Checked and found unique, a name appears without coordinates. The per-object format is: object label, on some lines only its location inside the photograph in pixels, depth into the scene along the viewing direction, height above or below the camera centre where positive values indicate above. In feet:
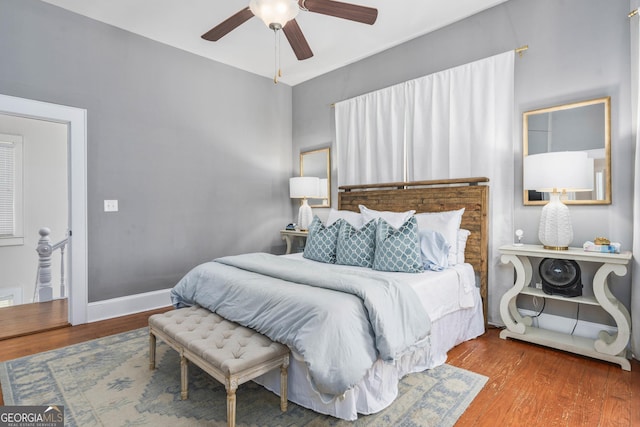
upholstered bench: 5.35 -2.40
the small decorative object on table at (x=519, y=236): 9.42 -0.73
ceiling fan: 6.89 +4.35
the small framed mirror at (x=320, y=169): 15.39 +2.08
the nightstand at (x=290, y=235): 14.61 -1.10
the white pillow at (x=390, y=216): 10.44 -0.15
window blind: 17.22 +1.32
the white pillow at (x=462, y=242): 9.91 -0.94
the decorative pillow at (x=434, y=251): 8.93 -1.09
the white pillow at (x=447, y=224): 9.61 -0.39
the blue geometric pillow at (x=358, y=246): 9.30 -1.00
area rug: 5.89 -3.64
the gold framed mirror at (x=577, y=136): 8.44 +2.02
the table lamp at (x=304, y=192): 14.69 +0.89
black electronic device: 8.30 -1.72
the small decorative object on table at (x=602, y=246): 7.73 -0.85
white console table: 7.54 -2.38
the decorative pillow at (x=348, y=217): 11.27 -0.19
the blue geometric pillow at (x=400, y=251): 8.48 -1.03
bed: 5.54 -2.04
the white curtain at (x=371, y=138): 12.65 +3.01
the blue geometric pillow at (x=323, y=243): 10.17 -0.97
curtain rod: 9.55 +4.67
